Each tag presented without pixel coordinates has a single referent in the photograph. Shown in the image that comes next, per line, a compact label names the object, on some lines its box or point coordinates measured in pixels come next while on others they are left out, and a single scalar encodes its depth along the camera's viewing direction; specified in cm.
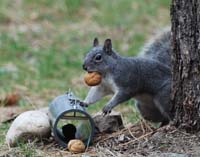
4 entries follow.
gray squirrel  827
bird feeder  761
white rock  779
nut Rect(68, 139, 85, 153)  749
